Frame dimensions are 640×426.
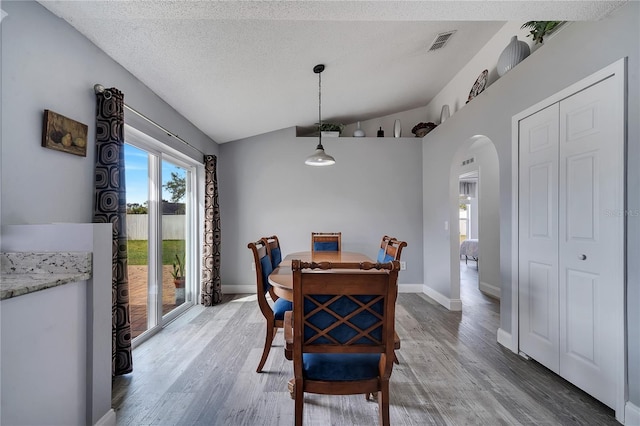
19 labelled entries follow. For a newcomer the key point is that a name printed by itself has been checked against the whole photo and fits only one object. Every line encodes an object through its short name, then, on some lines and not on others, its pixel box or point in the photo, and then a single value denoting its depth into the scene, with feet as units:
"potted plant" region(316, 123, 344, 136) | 14.11
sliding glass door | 8.12
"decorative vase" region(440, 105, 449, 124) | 12.28
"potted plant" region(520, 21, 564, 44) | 6.56
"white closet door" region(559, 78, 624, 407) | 5.04
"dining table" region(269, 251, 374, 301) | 5.58
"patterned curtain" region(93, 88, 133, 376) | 5.92
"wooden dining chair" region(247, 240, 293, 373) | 6.41
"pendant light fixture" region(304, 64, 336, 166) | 8.97
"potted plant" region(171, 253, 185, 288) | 10.55
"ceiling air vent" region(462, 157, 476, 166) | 15.41
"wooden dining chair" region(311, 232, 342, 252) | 11.32
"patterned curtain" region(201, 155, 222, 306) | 11.75
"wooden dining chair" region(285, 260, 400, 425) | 3.72
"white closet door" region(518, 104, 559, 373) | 6.37
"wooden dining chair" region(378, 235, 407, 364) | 6.15
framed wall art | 4.82
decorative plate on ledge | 9.48
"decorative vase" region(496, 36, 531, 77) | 7.63
